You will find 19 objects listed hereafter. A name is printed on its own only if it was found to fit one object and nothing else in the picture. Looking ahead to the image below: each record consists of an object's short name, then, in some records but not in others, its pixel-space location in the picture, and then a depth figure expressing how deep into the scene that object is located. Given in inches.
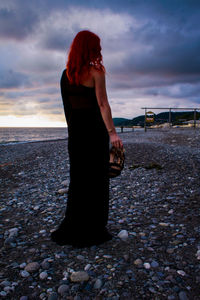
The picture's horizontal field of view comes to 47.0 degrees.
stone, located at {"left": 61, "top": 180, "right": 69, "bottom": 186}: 311.3
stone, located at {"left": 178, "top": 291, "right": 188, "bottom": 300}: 103.1
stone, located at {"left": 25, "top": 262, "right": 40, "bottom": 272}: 128.0
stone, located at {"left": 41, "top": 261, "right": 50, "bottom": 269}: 130.0
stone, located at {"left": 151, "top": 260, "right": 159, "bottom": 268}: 127.6
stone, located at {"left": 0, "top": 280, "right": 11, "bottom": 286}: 115.8
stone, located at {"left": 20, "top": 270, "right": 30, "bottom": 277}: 123.4
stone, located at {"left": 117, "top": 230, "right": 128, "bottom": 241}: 161.5
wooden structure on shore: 1300.6
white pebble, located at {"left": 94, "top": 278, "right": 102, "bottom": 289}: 113.7
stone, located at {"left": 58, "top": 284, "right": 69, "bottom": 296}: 110.2
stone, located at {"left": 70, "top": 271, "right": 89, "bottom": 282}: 119.3
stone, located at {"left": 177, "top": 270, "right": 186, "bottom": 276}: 119.2
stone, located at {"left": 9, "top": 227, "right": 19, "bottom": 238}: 169.8
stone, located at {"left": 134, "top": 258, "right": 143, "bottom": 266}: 130.3
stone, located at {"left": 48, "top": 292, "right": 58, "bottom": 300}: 106.4
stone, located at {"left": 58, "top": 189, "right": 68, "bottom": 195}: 275.5
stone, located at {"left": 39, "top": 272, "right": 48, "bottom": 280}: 121.4
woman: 135.0
